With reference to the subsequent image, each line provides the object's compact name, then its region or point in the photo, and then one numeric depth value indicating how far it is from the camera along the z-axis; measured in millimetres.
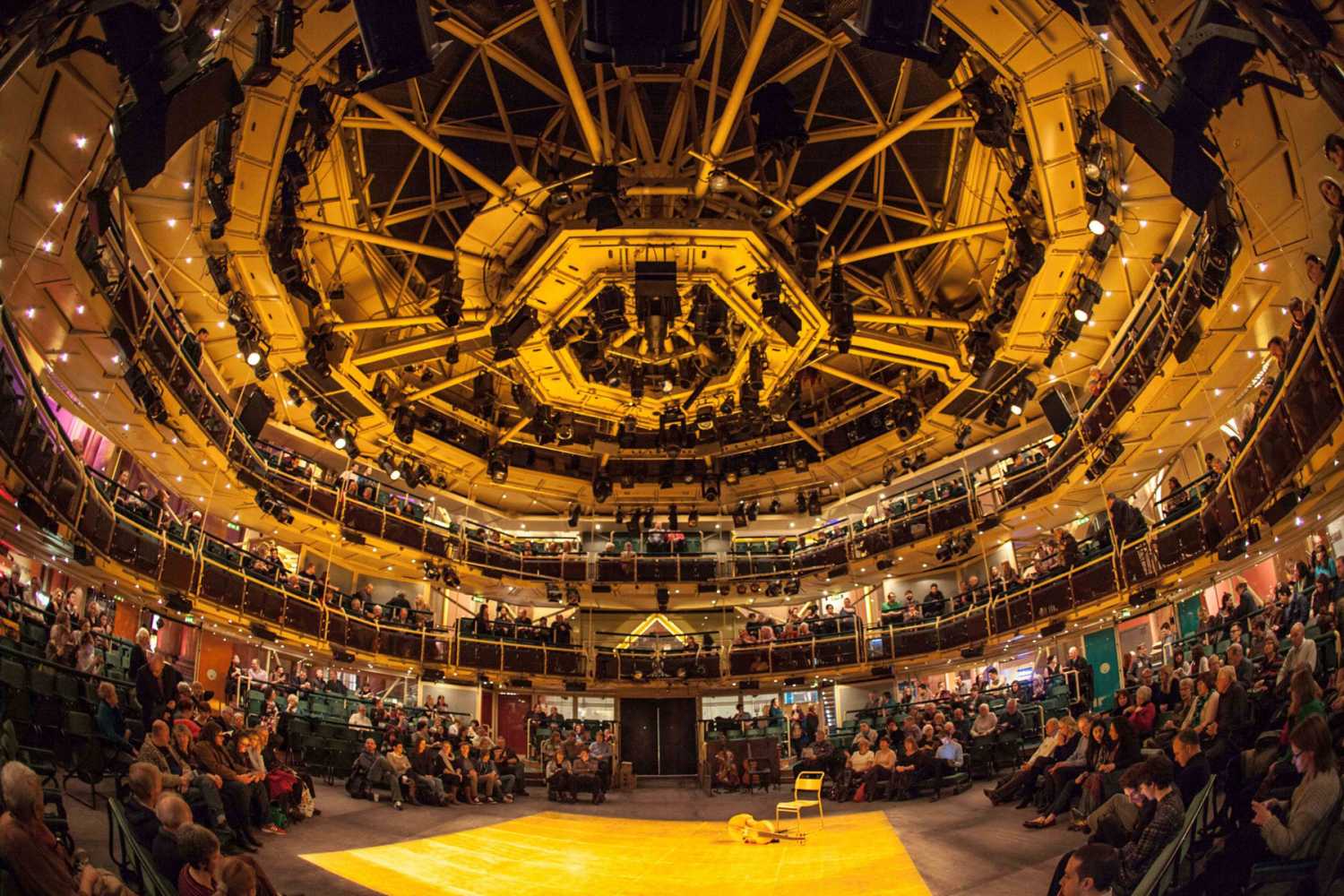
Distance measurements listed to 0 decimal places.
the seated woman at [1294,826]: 5676
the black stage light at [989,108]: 14406
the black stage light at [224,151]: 12492
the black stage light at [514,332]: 19844
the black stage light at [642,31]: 7816
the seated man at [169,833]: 6477
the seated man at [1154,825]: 6988
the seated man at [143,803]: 7062
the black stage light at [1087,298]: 16891
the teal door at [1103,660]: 22797
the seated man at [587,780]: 18547
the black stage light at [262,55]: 8922
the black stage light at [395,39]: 7879
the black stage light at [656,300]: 18422
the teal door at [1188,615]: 20578
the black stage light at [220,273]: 15794
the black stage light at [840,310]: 18609
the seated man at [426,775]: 15430
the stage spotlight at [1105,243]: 14119
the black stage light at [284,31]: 9047
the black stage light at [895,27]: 7934
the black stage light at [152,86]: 6996
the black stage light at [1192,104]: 7254
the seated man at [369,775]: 15289
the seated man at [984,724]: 17094
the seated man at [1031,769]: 12859
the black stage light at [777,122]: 15398
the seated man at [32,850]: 5262
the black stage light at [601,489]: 28797
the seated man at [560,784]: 18484
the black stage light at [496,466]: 27312
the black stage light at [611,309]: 19047
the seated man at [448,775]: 16172
